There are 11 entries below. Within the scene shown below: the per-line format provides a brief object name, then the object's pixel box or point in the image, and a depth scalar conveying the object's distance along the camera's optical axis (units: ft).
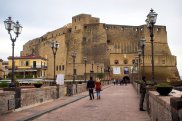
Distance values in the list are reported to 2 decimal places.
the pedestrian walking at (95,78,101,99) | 48.53
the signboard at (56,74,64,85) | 51.12
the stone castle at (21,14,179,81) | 178.77
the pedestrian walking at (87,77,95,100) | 48.53
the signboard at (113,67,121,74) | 176.32
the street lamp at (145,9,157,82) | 35.14
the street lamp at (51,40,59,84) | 57.70
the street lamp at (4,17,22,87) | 34.39
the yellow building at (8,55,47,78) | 169.62
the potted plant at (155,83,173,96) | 19.14
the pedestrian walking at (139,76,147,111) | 30.50
